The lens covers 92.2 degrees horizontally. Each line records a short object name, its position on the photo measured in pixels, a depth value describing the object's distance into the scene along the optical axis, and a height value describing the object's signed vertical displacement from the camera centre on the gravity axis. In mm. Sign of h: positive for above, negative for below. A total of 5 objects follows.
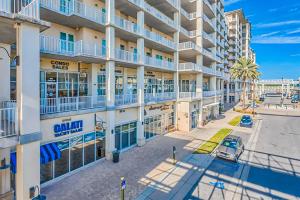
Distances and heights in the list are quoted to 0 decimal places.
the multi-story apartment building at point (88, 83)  7671 +1154
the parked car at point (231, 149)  13329 -5096
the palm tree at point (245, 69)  40743 +7706
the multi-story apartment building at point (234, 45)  56901 +20556
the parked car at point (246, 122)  24888 -4532
